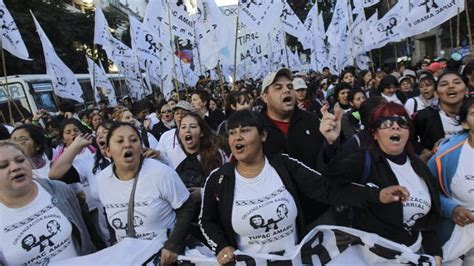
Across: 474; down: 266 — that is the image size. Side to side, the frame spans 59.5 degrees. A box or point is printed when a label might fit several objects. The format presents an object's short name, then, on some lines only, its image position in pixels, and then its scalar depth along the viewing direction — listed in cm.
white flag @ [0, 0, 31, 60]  776
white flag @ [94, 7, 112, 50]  1104
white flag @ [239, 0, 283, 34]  777
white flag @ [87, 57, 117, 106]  1230
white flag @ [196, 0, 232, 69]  827
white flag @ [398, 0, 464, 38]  674
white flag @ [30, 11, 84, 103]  967
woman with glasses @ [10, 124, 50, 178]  350
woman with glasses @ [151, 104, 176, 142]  634
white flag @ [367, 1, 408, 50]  824
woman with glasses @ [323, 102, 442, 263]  243
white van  1438
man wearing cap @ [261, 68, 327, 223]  318
